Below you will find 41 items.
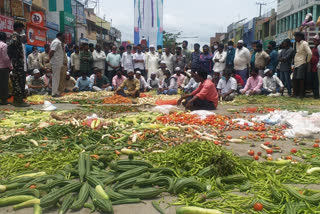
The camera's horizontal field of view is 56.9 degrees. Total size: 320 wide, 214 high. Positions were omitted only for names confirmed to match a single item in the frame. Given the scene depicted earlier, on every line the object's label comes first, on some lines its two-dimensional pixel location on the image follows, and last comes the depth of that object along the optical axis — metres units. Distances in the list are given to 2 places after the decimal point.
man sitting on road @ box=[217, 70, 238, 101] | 10.55
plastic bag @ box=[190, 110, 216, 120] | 6.54
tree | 49.31
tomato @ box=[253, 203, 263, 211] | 2.46
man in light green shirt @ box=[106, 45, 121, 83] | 14.29
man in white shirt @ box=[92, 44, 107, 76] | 13.97
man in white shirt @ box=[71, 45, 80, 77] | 13.89
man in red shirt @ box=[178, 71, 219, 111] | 7.80
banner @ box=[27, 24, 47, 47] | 21.38
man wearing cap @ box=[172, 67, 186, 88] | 13.46
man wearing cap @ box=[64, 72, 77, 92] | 13.32
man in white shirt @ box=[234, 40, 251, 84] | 12.09
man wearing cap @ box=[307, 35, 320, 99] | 10.21
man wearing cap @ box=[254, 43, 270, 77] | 12.17
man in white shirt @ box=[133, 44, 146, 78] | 14.52
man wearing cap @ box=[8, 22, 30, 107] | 8.27
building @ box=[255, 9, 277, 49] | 39.28
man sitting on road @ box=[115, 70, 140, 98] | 11.41
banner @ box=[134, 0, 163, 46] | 15.95
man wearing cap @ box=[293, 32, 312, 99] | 9.99
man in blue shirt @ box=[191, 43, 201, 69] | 13.02
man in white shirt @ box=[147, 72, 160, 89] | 14.86
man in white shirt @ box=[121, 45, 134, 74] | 14.20
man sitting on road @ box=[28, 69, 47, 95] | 12.25
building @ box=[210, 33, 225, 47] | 73.25
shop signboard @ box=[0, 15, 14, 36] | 16.90
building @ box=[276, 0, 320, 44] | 27.24
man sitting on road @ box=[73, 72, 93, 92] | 13.24
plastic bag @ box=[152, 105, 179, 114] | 7.40
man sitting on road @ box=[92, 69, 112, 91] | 13.70
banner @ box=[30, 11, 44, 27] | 23.02
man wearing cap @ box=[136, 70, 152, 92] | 13.59
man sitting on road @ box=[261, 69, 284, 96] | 11.66
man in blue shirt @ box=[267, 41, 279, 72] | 12.12
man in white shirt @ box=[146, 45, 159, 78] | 14.91
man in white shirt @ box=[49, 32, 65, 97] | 10.73
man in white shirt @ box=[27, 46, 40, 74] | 13.18
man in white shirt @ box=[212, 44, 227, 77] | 12.49
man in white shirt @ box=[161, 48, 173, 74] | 14.46
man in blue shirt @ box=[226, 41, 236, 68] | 12.49
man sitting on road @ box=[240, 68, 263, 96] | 11.55
